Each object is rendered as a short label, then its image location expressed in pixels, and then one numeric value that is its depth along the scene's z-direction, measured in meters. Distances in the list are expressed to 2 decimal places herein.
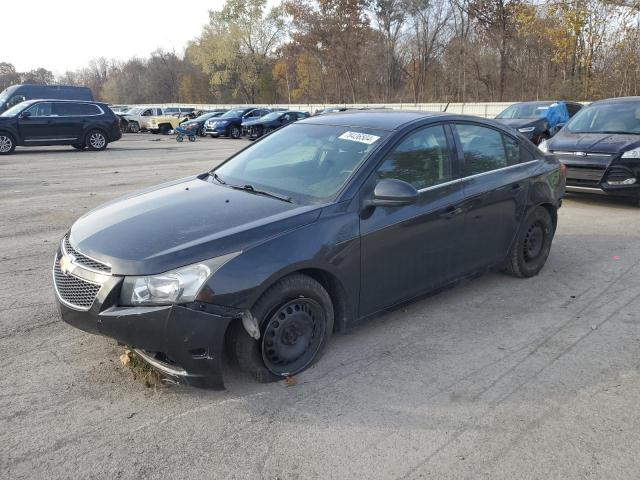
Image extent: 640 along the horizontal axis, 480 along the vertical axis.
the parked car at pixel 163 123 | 32.75
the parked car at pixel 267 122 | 27.91
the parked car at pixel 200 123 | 29.87
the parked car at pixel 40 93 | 23.50
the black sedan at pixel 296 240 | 3.06
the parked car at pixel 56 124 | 18.11
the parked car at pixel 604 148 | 8.38
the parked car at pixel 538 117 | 15.43
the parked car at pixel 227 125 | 29.36
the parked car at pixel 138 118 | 33.81
